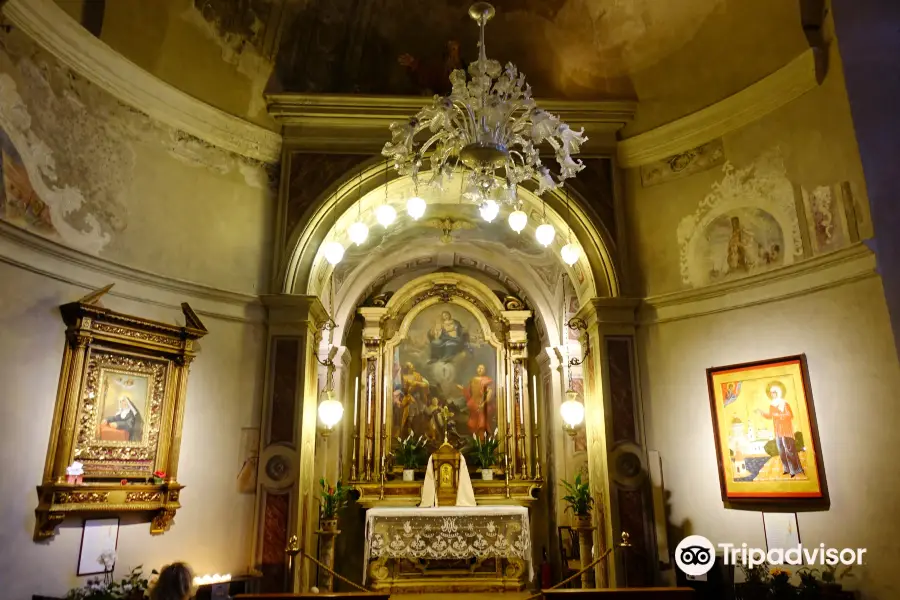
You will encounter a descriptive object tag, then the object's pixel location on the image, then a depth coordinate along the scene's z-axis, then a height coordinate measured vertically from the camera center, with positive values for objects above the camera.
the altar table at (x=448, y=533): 9.09 -0.86
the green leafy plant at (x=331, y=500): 8.38 -0.36
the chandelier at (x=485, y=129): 4.87 +2.62
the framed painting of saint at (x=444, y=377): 11.73 +1.73
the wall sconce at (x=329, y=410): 8.06 +0.77
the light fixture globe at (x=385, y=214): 5.48 +2.17
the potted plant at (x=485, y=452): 11.09 +0.33
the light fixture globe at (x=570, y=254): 6.19 +2.05
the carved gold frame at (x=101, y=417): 5.47 +0.51
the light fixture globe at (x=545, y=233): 5.57 +2.01
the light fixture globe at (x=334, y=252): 6.39 +2.16
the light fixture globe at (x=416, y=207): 5.45 +2.20
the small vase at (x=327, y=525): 8.30 -0.66
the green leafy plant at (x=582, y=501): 8.12 -0.38
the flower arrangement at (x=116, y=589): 5.21 -0.94
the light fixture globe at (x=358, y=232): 5.99 +2.22
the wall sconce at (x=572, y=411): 7.91 +0.71
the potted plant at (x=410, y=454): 11.19 +0.31
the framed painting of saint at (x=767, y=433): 6.04 +0.34
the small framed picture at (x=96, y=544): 5.54 -0.59
